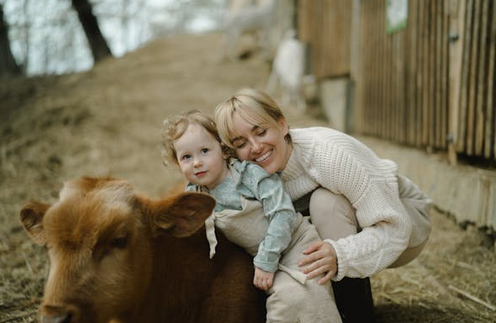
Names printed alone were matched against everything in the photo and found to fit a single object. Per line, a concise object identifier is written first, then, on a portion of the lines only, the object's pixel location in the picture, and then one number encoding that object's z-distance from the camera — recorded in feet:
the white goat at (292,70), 34.94
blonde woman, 9.45
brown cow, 8.27
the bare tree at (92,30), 51.13
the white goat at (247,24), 48.80
